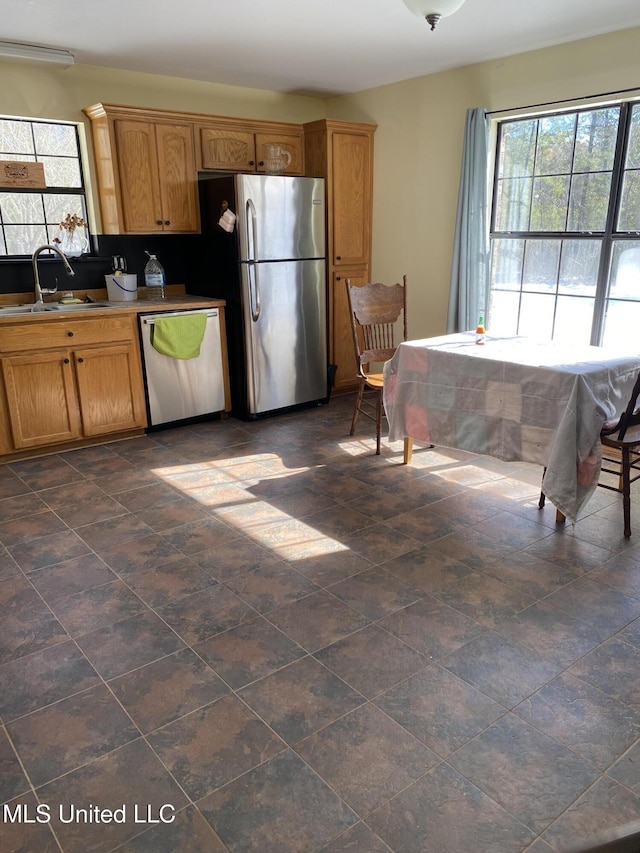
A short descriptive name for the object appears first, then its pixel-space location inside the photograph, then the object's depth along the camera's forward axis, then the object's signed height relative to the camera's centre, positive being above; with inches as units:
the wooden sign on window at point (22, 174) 163.2 +15.1
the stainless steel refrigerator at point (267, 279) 175.5 -13.0
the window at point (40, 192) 166.1 +11.6
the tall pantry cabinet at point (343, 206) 196.7 +7.4
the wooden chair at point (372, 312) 164.2 -20.8
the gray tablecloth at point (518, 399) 110.4 -31.2
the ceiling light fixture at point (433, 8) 95.1 +31.9
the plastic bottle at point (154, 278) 184.4 -12.3
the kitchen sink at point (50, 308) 160.4 -17.8
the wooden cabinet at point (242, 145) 184.7 +25.2
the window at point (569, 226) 150.5 +0.4
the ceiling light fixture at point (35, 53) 147.4 +41.2
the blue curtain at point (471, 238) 169.9 -2.4
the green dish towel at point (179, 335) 168.9 -26.2
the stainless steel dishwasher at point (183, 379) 171.2 -39.0
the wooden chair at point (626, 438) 109.2 -35.1
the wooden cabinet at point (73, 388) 151.2 -36.6
